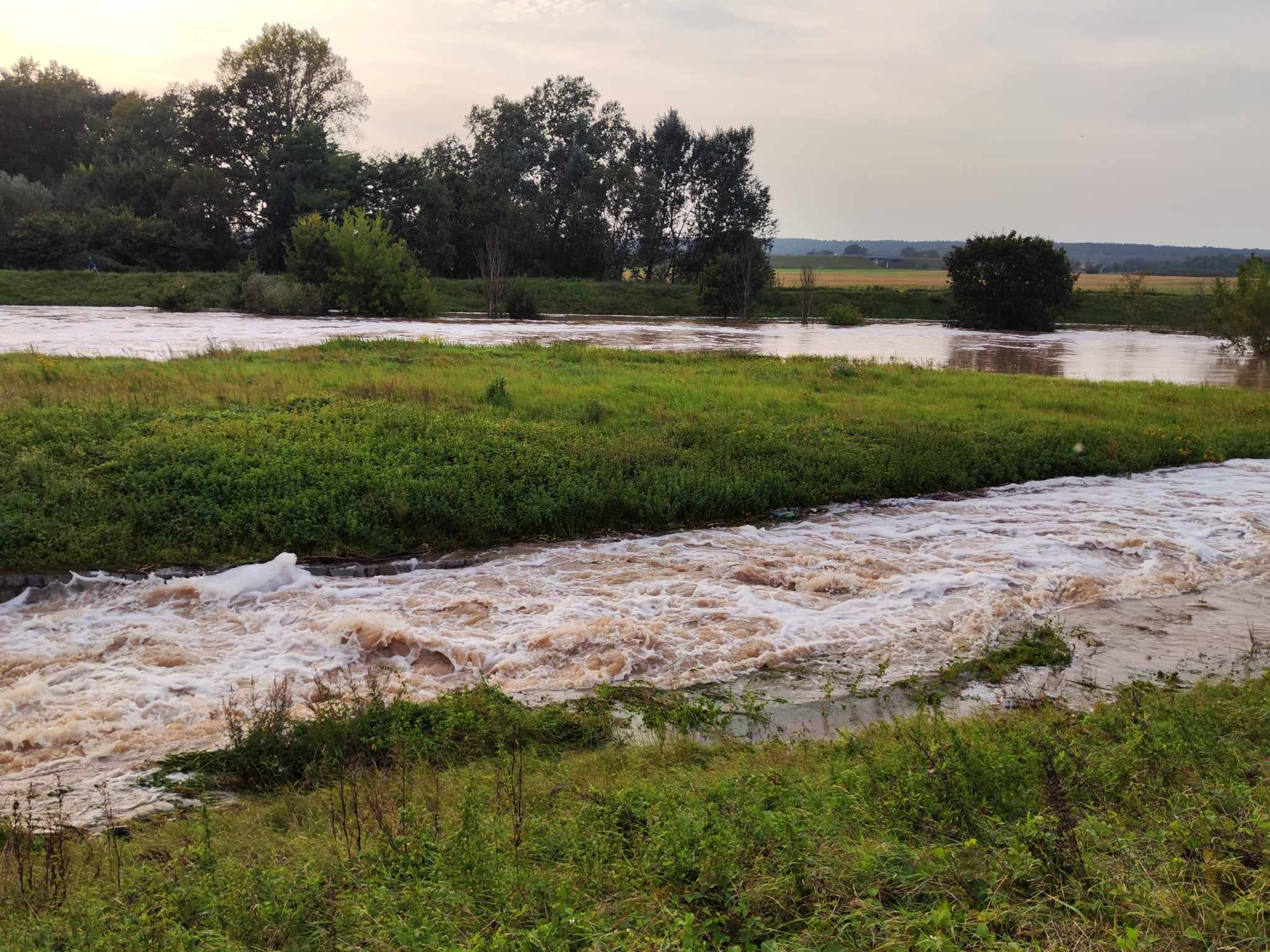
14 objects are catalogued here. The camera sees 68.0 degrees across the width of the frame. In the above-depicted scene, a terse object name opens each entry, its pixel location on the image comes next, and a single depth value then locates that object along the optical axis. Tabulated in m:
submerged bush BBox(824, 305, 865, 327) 54.97
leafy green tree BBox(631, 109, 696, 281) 75.25
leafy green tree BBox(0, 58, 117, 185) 72.31
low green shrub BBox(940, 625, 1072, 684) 7.80
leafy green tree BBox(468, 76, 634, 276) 69.69
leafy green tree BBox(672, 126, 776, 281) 75.00
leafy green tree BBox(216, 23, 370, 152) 64.50
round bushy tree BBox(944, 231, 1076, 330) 52.53
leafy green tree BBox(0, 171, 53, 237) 54.88
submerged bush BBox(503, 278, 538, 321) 49.84
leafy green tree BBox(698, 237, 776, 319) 59.94
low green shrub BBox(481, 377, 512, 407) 15.95
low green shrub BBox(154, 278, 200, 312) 42.34
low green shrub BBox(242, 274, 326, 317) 40.31
